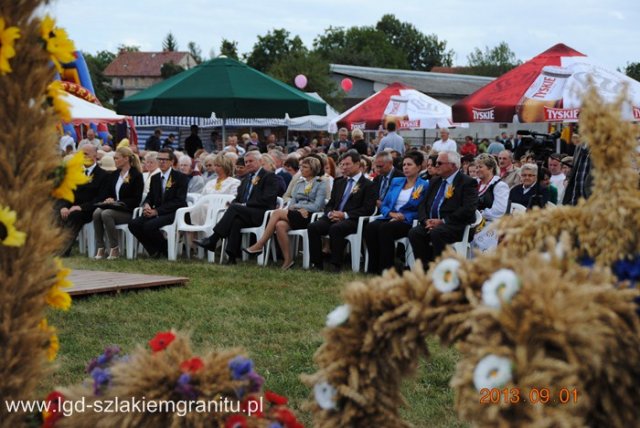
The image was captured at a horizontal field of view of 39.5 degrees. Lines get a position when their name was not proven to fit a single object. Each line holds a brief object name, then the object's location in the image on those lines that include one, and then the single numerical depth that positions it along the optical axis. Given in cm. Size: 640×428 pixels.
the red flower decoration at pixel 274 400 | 351
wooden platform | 927
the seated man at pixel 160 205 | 1327
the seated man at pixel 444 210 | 1075
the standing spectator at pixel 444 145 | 2097
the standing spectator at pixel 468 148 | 3099
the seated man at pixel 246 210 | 1269
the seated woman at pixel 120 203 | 1365
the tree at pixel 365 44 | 11269
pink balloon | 3114
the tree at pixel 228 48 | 5941
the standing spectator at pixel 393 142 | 1897
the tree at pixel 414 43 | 13225
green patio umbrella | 1494
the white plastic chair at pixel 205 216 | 1322
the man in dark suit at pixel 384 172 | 1230
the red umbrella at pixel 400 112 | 2111
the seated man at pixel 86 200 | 1385
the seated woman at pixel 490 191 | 1156
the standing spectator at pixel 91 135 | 2348
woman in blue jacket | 1146
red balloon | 4022
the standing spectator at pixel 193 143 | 2194
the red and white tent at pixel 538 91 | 1273
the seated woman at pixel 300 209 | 1238
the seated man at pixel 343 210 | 1191
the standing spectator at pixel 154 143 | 2625
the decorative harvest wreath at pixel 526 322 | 245
